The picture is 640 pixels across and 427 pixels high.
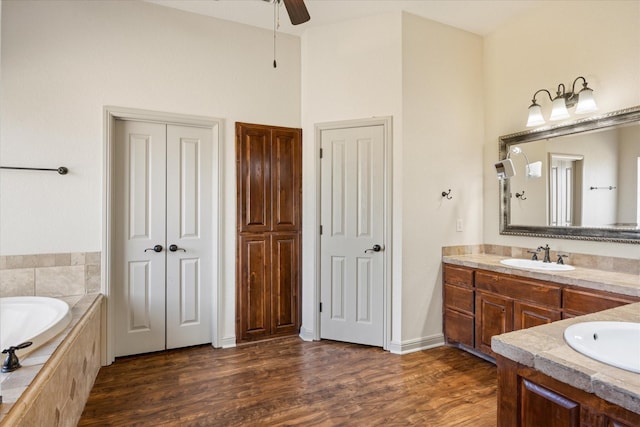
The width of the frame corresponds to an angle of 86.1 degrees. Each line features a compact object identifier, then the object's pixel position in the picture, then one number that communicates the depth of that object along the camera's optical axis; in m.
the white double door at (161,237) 2.94
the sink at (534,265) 2.65
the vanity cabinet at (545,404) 0.88
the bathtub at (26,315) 2.16
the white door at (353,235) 3.17
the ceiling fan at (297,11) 1.91
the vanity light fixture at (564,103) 2.60
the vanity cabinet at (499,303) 2.23
